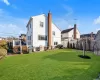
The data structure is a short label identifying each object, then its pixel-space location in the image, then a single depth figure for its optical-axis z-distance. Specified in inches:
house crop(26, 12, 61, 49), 585.8
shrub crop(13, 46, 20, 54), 507.2
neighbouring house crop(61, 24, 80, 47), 776.3
